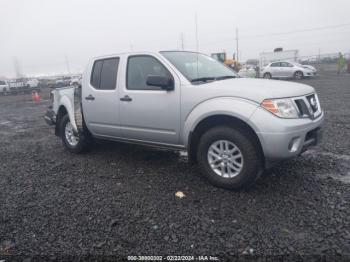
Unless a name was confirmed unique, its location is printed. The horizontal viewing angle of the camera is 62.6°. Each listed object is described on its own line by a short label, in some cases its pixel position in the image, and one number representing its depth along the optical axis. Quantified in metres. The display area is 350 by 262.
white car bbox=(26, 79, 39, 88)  37.59
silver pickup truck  3.30
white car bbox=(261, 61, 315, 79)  22.44
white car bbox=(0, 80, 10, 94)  30.70
